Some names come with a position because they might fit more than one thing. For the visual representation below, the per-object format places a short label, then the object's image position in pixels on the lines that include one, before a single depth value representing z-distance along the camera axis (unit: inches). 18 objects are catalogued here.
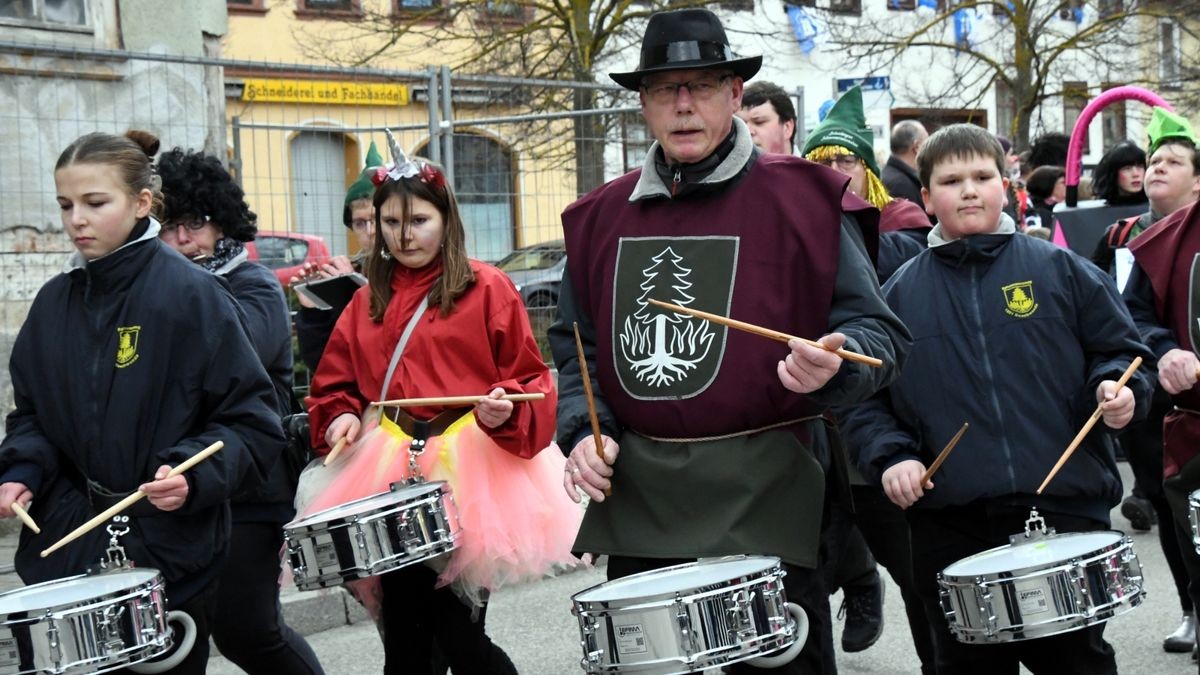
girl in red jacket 195.9
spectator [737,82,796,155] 265.7
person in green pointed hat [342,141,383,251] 264.2
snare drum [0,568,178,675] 147.3
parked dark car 350.0
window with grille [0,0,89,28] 346.6
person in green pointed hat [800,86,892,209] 246.2
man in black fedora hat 148.8
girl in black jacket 164.9
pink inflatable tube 403.2
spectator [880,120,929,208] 314.7
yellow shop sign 360.8
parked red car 330.6
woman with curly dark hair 202.5
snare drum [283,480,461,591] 176.1
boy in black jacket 167.9
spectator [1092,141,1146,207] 372.2
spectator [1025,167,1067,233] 489.5
